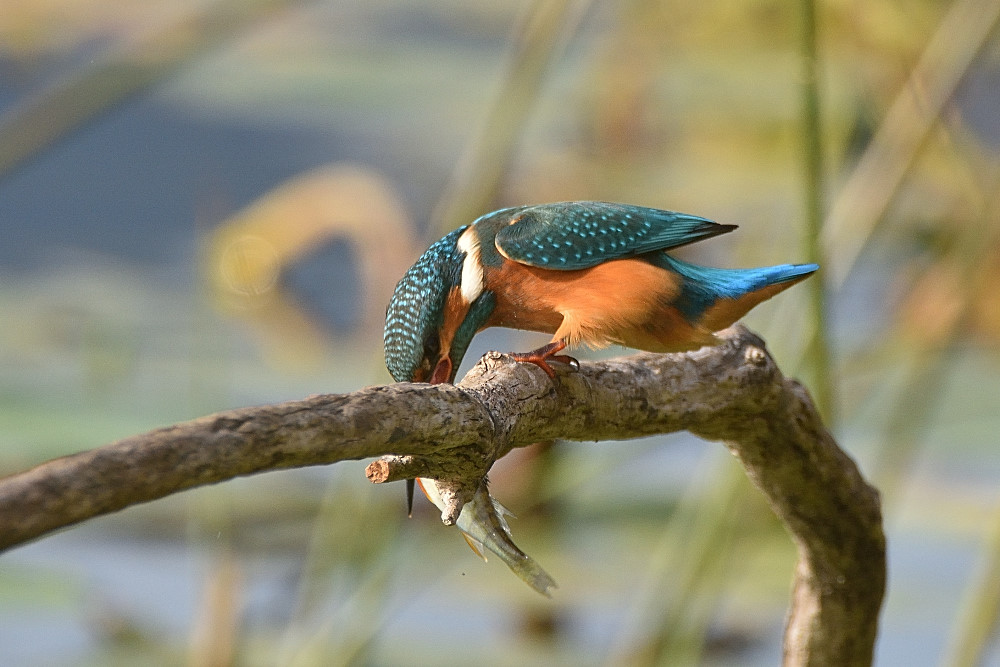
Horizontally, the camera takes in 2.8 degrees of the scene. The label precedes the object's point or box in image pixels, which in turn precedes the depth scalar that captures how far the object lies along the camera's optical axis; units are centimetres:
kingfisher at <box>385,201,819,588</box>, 621
